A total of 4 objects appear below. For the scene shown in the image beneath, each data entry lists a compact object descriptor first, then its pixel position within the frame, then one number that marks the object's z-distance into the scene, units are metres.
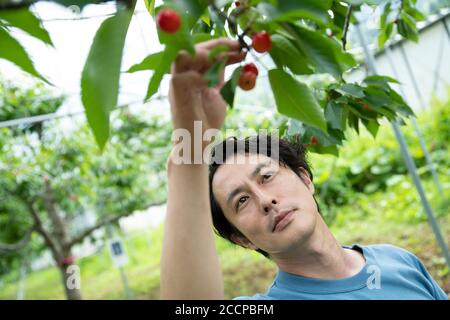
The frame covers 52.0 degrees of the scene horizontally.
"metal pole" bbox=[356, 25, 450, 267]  2.41
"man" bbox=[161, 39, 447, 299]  0.93
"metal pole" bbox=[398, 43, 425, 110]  5.54
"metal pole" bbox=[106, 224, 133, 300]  4.36
